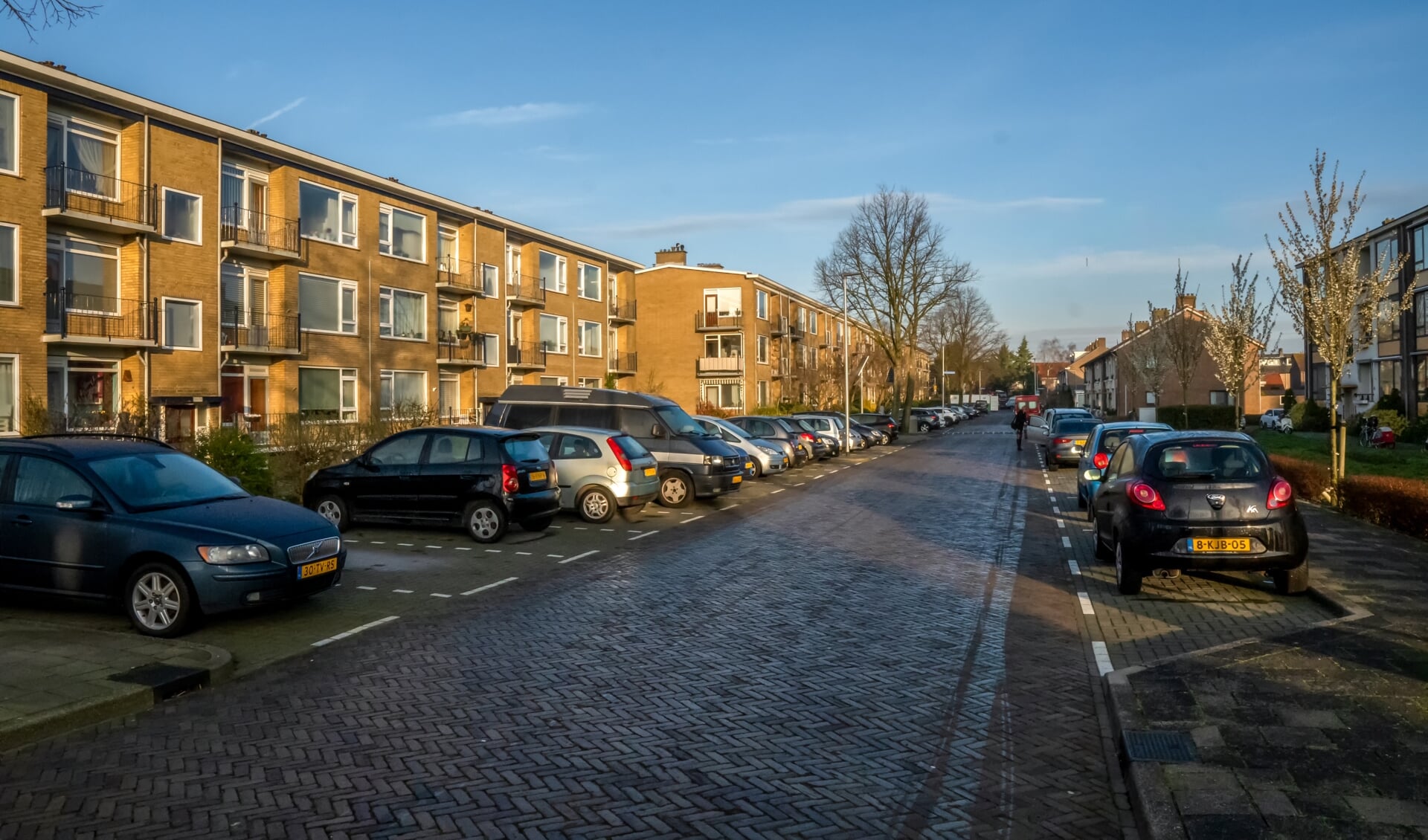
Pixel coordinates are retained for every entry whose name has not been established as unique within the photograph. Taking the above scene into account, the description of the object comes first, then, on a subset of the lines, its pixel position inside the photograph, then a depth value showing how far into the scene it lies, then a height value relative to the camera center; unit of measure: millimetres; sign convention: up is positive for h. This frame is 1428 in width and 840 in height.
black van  19078 -354
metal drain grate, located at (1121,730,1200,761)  5195 -1784
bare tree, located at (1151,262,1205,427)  34219 +2184
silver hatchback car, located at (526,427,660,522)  16391 -1063
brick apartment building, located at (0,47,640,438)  23516 +3846
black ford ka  9492 -1049
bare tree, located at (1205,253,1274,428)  30016 +2086
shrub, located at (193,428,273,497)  16453 -820
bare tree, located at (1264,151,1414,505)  17625 +1861
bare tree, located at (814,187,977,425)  56688 +6894
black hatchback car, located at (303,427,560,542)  13781 -1066
